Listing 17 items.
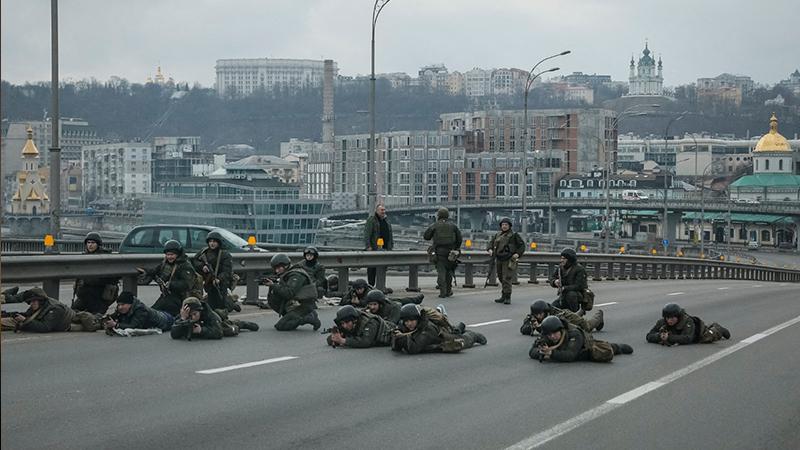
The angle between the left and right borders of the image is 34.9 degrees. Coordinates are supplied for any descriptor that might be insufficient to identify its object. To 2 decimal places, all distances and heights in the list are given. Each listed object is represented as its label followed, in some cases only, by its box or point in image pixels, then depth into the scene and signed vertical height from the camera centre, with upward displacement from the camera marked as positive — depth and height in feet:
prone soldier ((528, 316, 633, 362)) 44.45 -4.96
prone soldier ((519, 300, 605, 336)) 47.62 -4.13
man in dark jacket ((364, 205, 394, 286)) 86.89 -1.91
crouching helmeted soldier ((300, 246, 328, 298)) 62.18 -3.12
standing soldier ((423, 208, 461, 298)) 78.79 -2.14
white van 513.25 +4.33
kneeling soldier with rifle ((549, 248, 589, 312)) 61.05 -3.76
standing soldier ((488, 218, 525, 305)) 78.12 -2.96
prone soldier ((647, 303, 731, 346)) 50.85 -5.08
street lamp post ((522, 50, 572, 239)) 187.11 +6.63
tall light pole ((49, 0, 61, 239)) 86.74 +3.82
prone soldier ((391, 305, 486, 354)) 46.62 -4.87
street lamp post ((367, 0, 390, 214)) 125.70 +7.50
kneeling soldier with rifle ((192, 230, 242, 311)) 57.06 -2.90
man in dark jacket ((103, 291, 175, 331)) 51.55 -4.64
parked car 94.84 -2.64
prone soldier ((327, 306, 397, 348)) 48.42 -4.85
